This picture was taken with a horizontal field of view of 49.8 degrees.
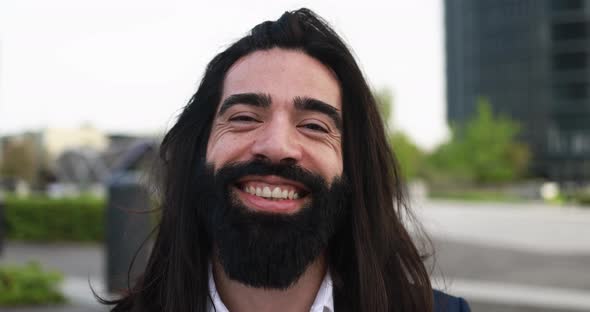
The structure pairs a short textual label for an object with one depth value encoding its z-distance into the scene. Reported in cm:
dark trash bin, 700
